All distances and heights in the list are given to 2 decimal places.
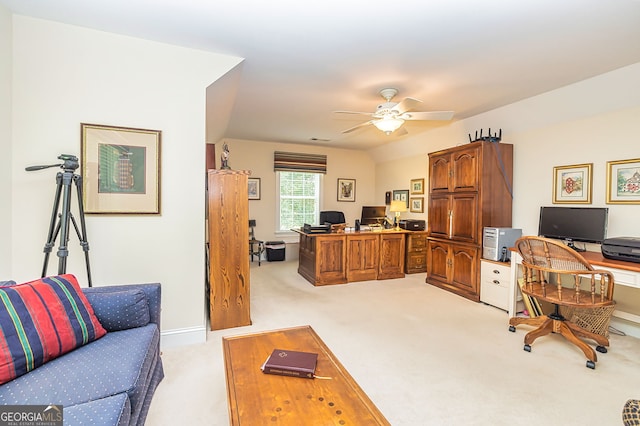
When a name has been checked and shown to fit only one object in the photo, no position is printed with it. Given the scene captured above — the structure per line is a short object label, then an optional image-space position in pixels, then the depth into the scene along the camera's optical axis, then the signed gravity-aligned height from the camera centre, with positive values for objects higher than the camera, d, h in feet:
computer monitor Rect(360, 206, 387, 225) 19.49 -0.43
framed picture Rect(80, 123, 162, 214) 7.40 +0.91
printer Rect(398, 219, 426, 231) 16.79 -0.91
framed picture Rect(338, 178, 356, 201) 22.39 +1.42
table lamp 17.63 +0.10
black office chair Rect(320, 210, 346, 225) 20.70 -0.65
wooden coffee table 3.58 -2.55
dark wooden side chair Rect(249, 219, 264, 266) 19.10 -2.50
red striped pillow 4.04 -1.83
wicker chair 7.38 -2.20
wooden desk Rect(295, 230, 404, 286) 14.42 -2.44
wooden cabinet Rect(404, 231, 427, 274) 16.62 -2.48
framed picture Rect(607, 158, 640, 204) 9.07 +0.96
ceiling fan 9.88 +3.26
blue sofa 3.61 -2.38
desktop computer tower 11.51 -1.23
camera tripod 6.38 -0.10
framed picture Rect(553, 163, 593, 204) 10.25 +0.99
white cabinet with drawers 11.00 -2.79
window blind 20.40 +3.18
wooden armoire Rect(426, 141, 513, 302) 12.09 +0.25
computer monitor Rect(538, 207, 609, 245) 9.38 -0.40
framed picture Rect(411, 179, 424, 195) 18.22 +1.43
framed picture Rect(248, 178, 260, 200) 19.98 +1.22
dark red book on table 4.45 -2.43
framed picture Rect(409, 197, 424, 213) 18.24 +0.25
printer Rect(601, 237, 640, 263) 7.59 -0.97
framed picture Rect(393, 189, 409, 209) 19.54 +0.94
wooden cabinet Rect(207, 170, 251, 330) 9.14 -1.31
